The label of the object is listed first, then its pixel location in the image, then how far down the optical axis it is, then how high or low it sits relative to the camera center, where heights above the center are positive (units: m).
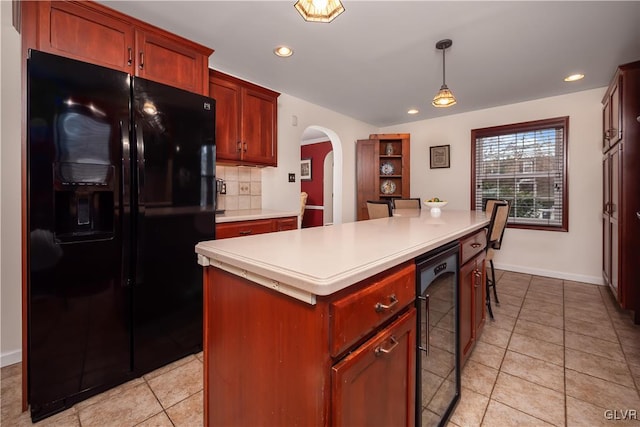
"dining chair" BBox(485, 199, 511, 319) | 2.27 -0.17
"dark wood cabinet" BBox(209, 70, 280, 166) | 2.56 +0.90
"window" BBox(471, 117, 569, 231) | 3.64 +0.57
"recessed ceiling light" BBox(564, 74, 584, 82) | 2.96 +1.46
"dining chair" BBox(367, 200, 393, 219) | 3.16 +0.02
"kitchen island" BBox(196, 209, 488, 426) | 0.67 -0.34
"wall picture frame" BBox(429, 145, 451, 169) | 4.51 +0.90
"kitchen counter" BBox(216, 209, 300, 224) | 2.20 -0.04
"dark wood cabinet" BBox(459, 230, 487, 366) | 1.50 -0.48
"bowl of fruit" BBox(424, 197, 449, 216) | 2.38 +0.05
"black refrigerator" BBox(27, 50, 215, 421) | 1.39 -0.08
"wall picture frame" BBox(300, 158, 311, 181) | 7.29 +1.10
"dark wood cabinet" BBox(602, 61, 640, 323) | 2.41 +0.25
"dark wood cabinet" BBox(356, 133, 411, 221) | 4.60 +0.76
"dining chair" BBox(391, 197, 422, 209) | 3.88 +0.10
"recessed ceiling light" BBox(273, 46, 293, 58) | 2.45 +1.44
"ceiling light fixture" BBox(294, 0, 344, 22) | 1.25 +0.93
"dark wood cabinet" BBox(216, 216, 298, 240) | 2.20 -0.14
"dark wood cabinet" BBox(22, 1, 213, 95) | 1.58 +1.11
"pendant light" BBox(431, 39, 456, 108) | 2.34 +1.02
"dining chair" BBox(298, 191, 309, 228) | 6.81 +0.27
